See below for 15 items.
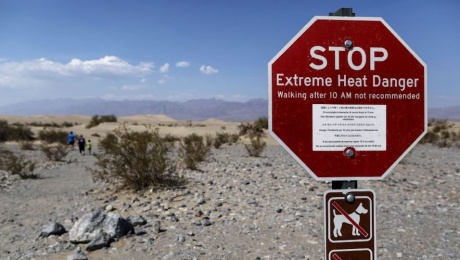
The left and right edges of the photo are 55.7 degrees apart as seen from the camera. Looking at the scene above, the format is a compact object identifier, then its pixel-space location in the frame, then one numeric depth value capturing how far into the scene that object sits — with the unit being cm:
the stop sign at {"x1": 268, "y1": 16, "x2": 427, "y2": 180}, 210
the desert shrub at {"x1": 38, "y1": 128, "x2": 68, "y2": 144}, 3481
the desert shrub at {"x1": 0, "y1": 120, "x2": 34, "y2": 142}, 3620
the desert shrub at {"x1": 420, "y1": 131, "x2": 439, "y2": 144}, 3184
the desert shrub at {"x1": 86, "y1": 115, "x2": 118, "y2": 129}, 5688
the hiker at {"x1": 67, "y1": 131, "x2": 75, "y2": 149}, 2822
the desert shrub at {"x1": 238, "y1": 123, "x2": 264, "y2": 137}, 3226
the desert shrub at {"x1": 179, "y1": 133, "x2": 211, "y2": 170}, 1233
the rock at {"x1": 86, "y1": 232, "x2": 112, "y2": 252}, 592
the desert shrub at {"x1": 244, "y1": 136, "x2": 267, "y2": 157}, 1610
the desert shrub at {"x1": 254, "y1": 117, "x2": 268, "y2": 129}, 3351
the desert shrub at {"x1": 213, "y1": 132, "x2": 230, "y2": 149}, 2316
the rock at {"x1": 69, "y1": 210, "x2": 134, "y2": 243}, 622
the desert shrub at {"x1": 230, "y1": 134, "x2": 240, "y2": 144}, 2707
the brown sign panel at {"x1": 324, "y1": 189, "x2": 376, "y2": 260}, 206
